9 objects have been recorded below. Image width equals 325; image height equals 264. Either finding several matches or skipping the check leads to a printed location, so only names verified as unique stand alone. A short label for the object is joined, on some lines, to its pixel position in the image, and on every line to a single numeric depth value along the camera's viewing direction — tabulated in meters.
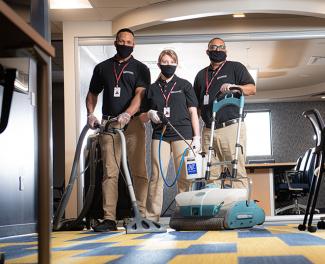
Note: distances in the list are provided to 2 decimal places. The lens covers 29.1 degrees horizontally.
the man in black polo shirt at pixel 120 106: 4.43
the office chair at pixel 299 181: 8.47
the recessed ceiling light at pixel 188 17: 6.11
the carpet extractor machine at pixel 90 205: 3.88
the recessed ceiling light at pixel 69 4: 6.15
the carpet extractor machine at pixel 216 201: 4.06
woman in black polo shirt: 4.70
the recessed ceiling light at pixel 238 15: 6.41
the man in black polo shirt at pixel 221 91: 4.54
